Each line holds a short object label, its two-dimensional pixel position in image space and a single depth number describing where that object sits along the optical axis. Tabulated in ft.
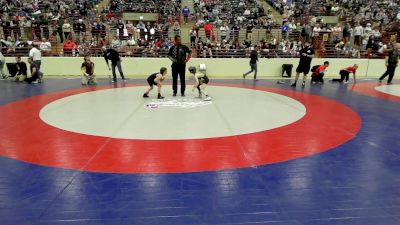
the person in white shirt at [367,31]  63.40
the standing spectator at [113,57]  43.83
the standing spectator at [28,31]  58.48
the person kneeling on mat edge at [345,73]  45.78
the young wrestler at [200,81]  32.19
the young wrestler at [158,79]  31.83
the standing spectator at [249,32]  62.55
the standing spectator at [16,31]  57.62
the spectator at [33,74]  43.21
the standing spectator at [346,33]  62.59
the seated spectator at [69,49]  55.62
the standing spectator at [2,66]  47.14
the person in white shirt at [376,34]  62.92
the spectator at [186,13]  72.73
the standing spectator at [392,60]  43.60
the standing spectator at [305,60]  40.37
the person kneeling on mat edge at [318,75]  44.93
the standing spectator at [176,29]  62.59
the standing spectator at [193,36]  60.08
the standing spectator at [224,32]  62.59
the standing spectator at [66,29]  59.11
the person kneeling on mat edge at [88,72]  42.52
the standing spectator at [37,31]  58.37
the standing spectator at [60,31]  59.16
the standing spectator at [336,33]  63.77
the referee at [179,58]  32.91
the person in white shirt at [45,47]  54.70
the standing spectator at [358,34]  63.62
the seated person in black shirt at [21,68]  45.57
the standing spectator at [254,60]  47.73
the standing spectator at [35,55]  44.00
